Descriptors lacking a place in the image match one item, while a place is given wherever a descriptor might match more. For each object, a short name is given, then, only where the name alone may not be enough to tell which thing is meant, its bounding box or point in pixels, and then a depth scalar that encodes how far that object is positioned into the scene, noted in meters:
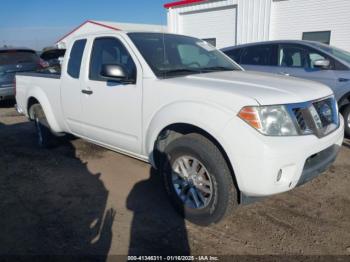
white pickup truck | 2.47
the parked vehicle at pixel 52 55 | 7.77
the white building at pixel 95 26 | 28.00
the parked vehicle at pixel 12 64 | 9.26
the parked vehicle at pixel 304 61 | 5.41
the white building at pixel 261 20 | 11.41
